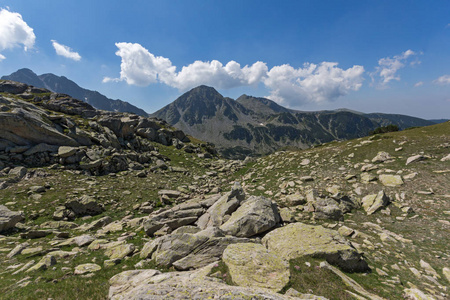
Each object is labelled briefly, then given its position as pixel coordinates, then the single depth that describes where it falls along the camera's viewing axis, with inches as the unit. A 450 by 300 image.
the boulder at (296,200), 943.7
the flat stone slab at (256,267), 355.3
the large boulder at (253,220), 597.0
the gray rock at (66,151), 1350.9
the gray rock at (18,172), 1102.4
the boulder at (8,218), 724.1
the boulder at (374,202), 783.7
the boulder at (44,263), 465.3
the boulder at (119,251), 546.9
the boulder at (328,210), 775.7
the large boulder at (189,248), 452.0
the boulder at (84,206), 928.2
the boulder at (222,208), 762.2
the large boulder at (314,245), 460.1
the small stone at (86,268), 446.9
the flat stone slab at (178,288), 277.1
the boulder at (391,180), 920.5
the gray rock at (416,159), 1078.7
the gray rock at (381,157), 1215.2
